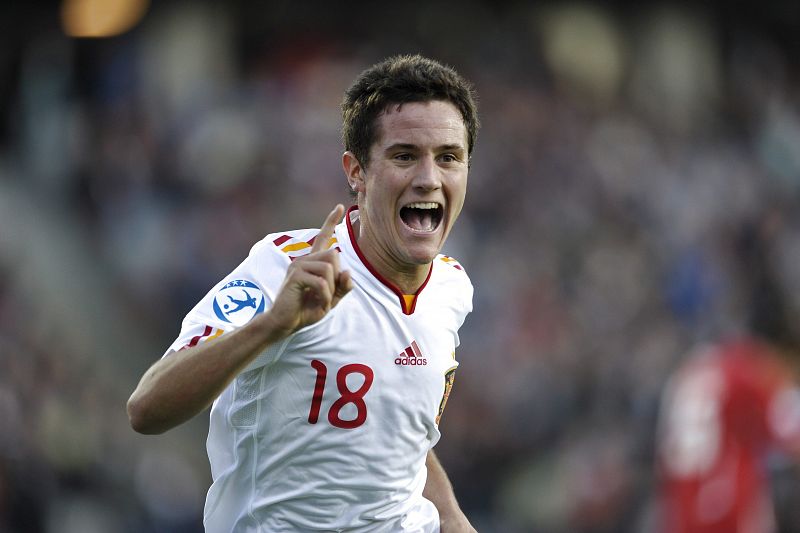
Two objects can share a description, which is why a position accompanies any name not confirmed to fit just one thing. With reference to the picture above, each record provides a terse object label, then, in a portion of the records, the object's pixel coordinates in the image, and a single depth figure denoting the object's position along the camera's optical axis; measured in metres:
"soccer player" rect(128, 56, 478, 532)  7.64
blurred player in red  16.44
